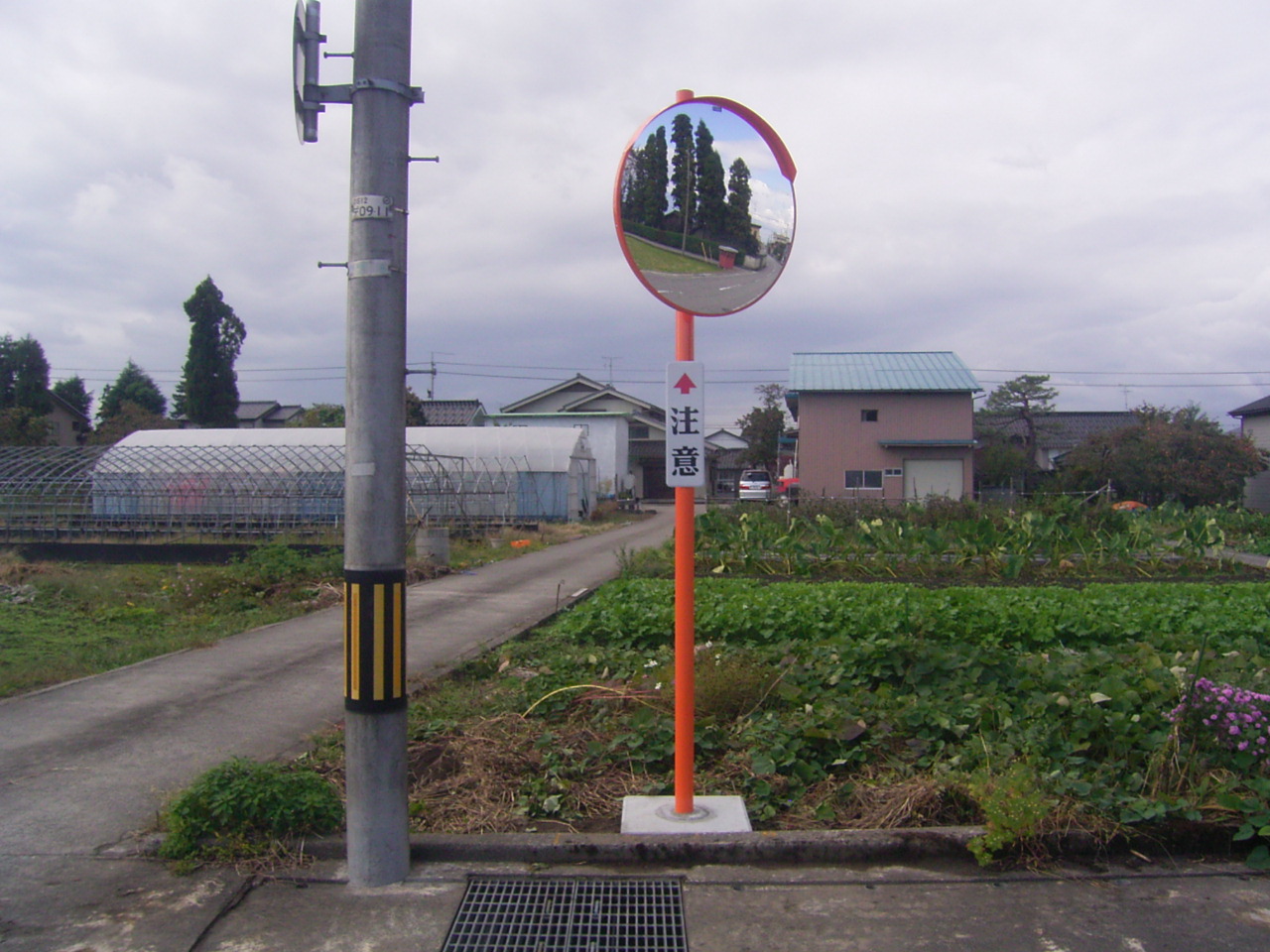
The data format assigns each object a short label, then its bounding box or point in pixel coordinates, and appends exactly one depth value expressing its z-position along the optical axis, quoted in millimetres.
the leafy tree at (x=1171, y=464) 30031
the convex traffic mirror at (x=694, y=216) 3994
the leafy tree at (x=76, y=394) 53719
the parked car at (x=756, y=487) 39281
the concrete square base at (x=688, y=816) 4010
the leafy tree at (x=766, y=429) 53938
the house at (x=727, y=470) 57844
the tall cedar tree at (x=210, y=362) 44531
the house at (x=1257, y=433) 35781
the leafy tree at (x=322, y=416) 47406
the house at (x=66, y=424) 47438
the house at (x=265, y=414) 55906
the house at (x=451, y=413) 52719
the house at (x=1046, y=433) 42656
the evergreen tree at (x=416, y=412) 45091
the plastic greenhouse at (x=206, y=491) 22938
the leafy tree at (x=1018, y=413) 43125
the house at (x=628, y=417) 50250
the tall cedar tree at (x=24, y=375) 43938
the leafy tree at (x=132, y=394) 52781
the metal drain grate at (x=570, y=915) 3195
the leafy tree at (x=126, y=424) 42500
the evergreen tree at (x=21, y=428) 37531
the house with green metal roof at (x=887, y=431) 34125
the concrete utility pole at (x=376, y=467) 3623
